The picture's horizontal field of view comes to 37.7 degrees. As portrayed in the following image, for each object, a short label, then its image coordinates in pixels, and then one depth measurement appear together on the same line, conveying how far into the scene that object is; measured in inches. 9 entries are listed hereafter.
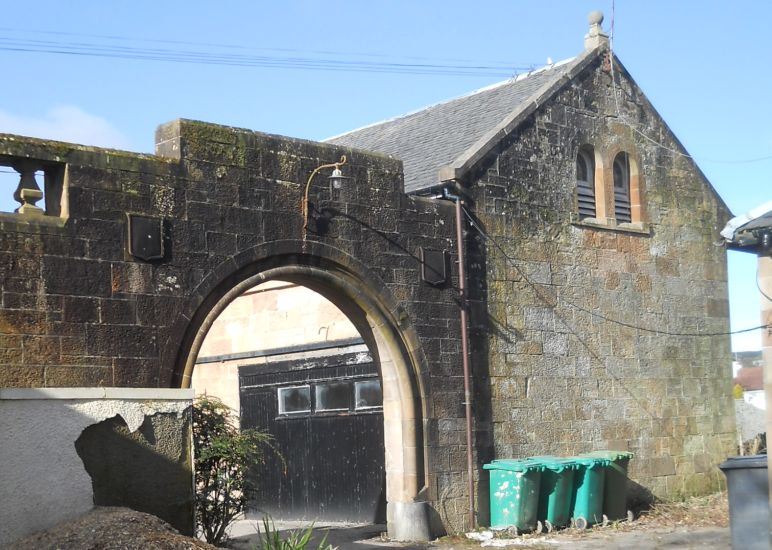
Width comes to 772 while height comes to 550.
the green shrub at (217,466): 421.4
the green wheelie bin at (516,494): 514.0
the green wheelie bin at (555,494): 527.5
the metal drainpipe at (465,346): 526.3
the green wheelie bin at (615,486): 558.6
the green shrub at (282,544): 347.9
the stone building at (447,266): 414.0
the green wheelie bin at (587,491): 536.7
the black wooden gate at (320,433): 615.2
